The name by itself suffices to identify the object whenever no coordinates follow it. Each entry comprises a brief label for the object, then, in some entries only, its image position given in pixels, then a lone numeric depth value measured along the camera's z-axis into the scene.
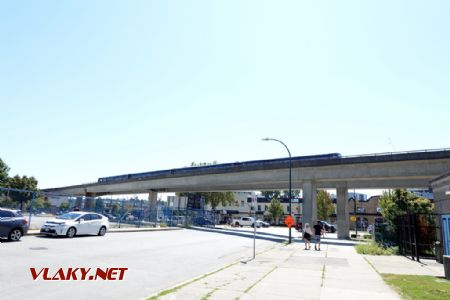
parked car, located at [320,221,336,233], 58.91
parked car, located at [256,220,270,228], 65.84
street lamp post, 27.56
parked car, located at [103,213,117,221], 33.19
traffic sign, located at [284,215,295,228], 23.82
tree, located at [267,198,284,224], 90.69
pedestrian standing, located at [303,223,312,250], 21.89
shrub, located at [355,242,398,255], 19.93
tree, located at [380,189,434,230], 25.89
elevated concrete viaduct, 30.05
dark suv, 15.72
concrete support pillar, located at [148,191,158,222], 57.75
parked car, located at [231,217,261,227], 64.10
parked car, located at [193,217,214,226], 49.84
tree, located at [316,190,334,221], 67.94
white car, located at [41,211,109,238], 19.41
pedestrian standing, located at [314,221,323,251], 21.61
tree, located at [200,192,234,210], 77.62
